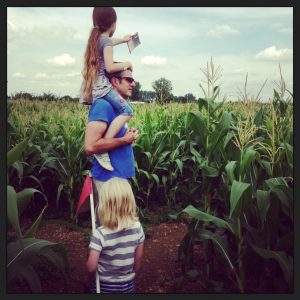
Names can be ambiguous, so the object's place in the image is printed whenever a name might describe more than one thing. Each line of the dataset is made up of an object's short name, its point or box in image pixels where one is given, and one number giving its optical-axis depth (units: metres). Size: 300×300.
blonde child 1.94
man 2.12
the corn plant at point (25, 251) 1.86
